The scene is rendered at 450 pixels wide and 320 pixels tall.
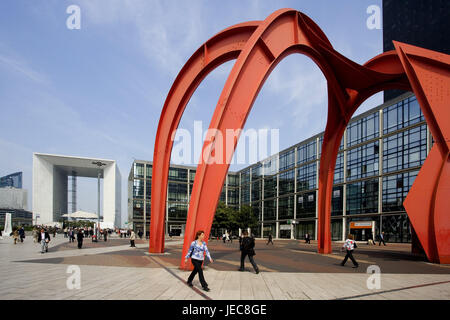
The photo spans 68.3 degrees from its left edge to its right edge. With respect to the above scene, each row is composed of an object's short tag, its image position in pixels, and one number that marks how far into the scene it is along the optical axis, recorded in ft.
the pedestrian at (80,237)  73.05
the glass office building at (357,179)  123.54
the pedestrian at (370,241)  119.11
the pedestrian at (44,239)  62.13
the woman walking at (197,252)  27.12
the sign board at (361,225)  138.28
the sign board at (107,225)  243.40
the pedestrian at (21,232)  105.60
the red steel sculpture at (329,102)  37.37
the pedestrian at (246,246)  37.89
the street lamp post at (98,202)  116.22
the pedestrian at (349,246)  43.98
